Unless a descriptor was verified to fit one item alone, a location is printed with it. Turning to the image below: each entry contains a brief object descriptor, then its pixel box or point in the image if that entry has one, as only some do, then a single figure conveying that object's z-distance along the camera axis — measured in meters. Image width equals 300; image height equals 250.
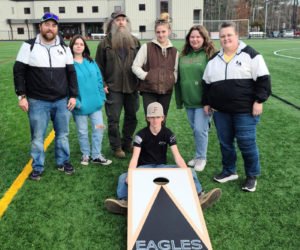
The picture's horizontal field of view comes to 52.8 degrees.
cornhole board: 2.38
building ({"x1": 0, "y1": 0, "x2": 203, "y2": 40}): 48.12
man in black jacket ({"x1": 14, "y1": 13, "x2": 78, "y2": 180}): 3.29
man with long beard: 3.99
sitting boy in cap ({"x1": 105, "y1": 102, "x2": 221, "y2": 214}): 3.08
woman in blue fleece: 3.82
